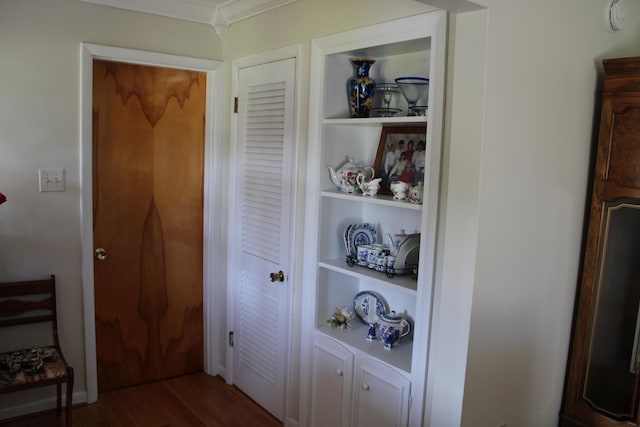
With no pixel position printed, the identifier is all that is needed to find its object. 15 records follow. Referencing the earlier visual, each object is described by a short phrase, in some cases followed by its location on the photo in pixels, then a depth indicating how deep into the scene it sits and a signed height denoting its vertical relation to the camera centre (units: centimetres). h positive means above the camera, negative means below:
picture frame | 229 -2
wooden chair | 243 -111
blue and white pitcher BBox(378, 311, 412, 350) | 225 -78
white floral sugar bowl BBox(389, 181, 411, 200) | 212 -16
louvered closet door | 273 -48
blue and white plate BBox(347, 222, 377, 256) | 250 -42
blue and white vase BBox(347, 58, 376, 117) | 234 +28
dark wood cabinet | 206 -50
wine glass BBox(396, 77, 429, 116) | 212 +26
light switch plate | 273 -23
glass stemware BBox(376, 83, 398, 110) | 230 +27
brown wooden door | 306 -49
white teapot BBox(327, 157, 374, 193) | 237 -12
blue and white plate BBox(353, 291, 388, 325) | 248 -77
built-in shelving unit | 197 -36
